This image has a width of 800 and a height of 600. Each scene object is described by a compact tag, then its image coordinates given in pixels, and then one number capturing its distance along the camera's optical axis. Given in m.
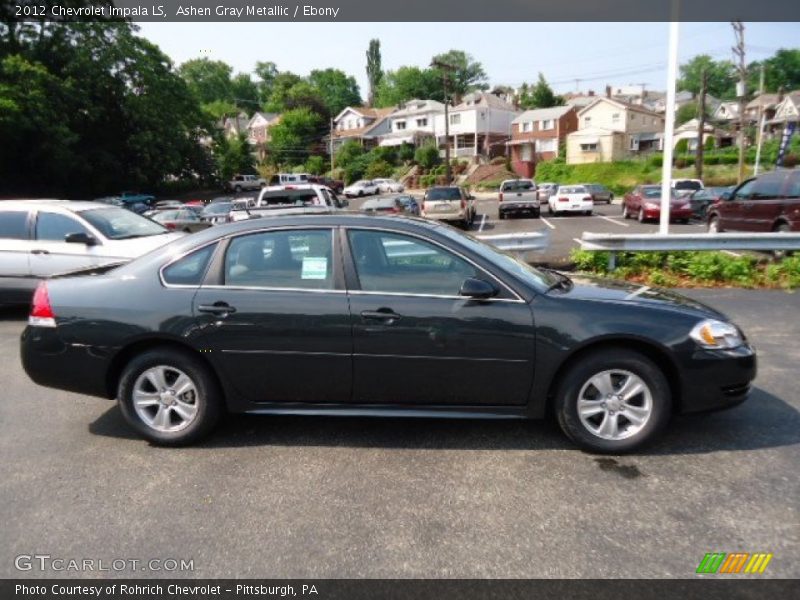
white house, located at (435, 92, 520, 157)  69.44
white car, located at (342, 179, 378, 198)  51.28
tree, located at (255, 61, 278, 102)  117.50
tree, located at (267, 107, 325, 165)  75.94
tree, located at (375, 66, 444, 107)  102.94
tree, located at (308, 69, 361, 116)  112.06
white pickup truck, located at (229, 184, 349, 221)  12.25
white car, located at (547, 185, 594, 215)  26.64
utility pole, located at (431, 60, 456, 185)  45.76
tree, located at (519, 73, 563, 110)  80.94
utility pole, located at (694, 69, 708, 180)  41.00
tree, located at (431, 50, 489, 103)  108.62
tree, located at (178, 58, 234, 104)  102.75
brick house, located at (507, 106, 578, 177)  66.31
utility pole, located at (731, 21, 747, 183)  37.25
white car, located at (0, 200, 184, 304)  7.76
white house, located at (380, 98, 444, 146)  72.94
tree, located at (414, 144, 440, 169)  61.38
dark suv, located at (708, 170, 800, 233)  11.03
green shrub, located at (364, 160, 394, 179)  64.44
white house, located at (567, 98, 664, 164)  60.31
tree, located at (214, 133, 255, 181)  58.16
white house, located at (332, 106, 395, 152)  80.00
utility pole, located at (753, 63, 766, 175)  41.46
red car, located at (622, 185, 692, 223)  22.08
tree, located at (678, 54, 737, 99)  107.25
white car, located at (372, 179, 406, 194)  53.50
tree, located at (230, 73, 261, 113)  111.12
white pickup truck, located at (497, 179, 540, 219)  25.91
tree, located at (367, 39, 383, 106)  120.62
